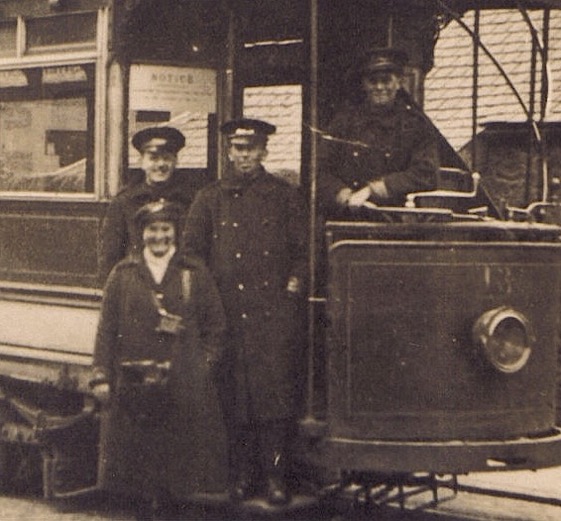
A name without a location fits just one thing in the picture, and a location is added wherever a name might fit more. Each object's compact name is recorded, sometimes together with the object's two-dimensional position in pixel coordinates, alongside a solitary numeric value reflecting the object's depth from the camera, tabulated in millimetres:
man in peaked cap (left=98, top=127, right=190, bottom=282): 6652
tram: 6051
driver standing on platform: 6453
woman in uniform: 6254
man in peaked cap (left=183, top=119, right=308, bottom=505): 6500
